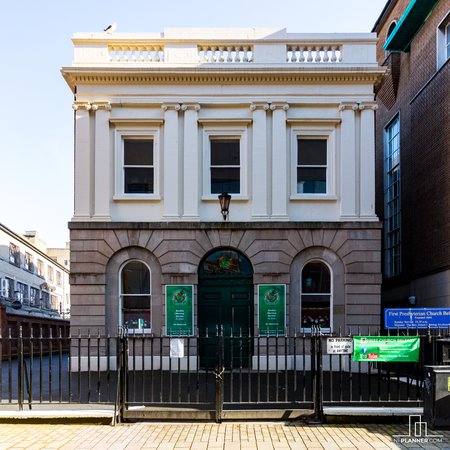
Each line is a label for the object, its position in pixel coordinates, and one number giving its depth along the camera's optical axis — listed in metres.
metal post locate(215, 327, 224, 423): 9.23
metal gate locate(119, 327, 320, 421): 9.33
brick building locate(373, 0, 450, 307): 17.69
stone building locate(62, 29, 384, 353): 16.59
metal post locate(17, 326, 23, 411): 9.45
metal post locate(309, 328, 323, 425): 9.23
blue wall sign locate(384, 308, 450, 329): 13.66
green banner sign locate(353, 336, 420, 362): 9.39
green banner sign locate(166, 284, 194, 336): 16.36
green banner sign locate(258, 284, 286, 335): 16.39
